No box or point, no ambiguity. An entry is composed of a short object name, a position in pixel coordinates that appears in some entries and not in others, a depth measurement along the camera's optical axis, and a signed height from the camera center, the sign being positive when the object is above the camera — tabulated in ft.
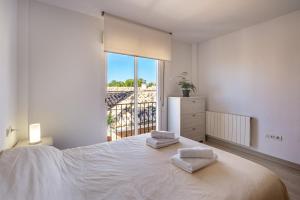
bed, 2.85 -1.74
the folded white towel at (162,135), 5.65 -1.31
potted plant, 11.25 +0.83
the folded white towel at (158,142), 5.34 -1.52
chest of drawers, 10.53 -1.24
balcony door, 9.54 +0.26
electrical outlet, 8.24 -2.06
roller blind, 8.32 +3.54
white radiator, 9.43 -1.85
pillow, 2.60 -1.49
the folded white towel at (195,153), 4.13 -1.44
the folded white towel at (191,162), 3.74 -1.60
